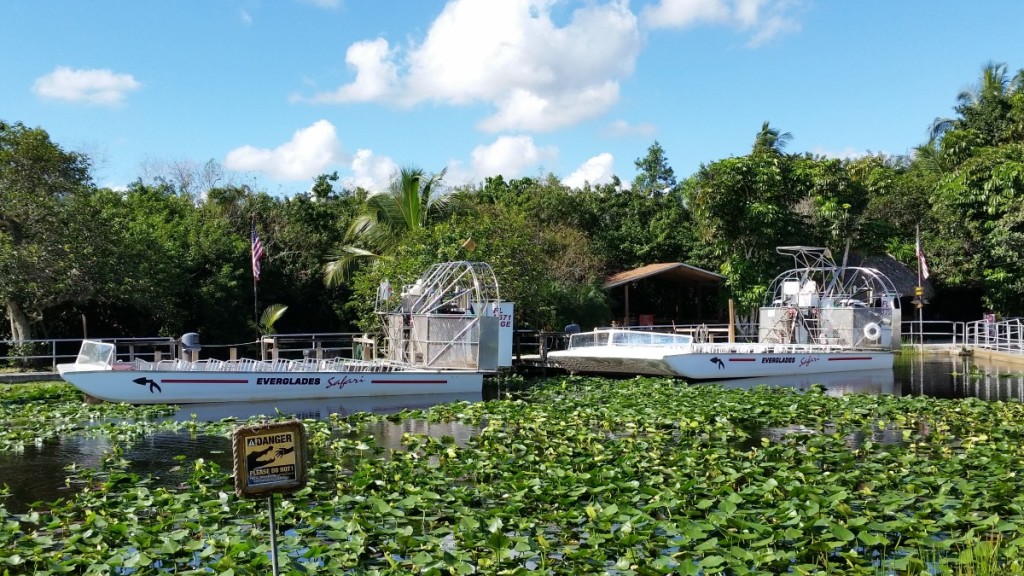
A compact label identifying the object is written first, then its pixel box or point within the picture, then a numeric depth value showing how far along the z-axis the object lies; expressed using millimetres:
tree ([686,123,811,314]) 35969
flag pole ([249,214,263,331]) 25694
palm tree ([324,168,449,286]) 31594
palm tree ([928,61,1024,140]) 44188
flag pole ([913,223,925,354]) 35625
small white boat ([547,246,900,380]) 25078
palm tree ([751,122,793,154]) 45000
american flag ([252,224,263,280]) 25812
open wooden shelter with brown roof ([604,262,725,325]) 35000
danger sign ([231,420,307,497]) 5648
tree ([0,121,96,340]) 24047
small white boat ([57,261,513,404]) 19281
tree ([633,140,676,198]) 49250
